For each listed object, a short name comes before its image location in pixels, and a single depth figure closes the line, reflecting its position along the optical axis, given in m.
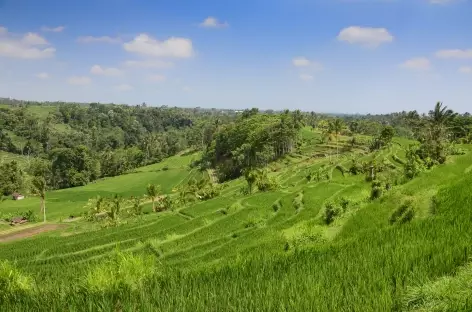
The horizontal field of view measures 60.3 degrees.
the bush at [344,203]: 26.18
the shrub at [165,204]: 68.31
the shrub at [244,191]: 61.75
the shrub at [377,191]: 27.96
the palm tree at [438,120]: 56.19
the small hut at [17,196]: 102.24
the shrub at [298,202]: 37.19
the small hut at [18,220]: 72.16
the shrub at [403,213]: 13.85
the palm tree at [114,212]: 54.37
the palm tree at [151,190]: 63.78
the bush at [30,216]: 75.31
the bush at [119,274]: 5.80
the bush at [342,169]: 69.03
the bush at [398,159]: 71.64
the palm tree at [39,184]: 69.56
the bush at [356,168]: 66.68
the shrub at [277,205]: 40.78
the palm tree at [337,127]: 98.55
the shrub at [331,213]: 24.03
